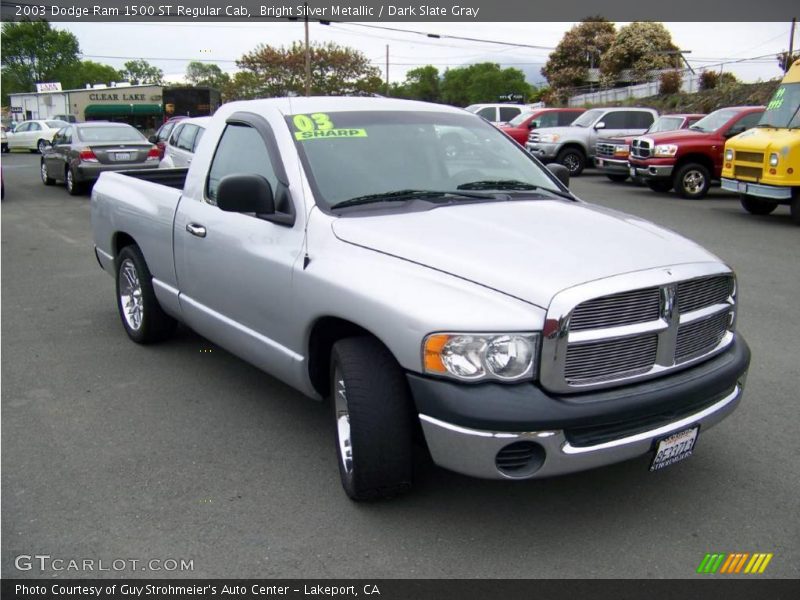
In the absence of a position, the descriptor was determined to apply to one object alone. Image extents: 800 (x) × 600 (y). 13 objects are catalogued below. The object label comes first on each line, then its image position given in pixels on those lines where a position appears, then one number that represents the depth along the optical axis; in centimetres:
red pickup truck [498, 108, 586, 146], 2373
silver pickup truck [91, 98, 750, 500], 300
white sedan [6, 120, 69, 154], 3738
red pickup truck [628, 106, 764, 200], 1593
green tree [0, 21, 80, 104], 10062
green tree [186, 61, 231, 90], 11151
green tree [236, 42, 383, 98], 6169
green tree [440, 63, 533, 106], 11175
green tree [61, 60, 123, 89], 10962
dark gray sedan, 1652
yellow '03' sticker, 421
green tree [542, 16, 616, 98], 5678
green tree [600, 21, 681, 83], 5012
